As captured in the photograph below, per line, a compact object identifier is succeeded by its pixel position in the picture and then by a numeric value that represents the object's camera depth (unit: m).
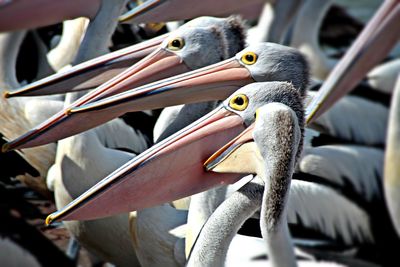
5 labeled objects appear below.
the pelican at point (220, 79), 7.53
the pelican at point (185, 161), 6.66
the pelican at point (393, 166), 9.46
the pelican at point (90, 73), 8.37
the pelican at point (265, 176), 6.03
